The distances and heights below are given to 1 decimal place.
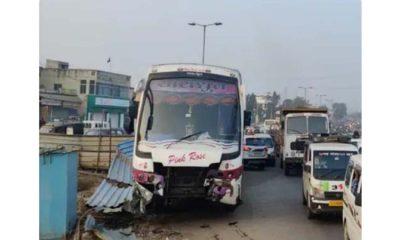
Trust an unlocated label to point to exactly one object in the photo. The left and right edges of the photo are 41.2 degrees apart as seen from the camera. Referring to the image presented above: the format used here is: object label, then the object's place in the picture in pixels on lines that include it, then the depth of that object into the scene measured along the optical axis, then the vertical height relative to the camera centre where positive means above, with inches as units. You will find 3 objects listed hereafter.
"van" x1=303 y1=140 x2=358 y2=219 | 271.1 -30.0
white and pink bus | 251.3 -7.8
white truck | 461.7 -11.2
